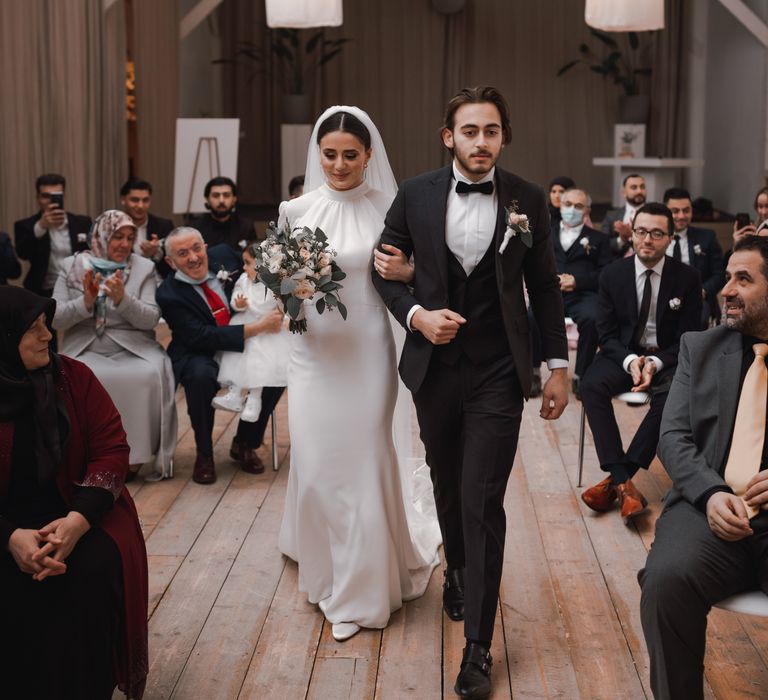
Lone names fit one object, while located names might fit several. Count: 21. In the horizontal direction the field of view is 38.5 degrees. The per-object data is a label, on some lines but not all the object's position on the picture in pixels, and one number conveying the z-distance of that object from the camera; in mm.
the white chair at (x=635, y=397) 4941
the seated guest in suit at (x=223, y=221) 7051
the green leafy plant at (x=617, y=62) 13938
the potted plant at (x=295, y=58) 13547
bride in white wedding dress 3676
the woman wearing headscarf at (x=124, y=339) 5215
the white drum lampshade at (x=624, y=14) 7652
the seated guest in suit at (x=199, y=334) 5324
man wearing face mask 6863
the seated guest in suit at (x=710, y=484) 2771
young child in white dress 5316
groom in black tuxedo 3225
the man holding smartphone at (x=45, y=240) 6637
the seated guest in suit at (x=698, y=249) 7008
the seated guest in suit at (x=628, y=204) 7895
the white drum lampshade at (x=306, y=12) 7629
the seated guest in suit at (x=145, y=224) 6605
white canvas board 8672
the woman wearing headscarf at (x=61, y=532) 2770
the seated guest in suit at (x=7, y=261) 6047
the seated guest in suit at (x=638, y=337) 4809
